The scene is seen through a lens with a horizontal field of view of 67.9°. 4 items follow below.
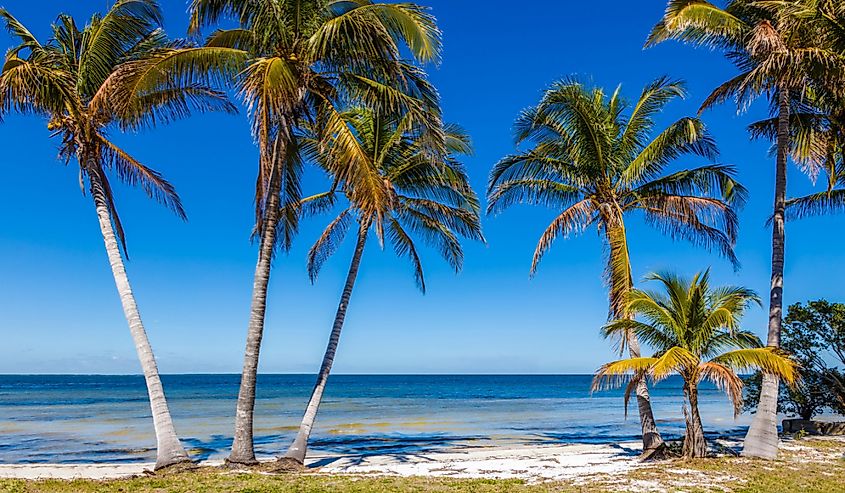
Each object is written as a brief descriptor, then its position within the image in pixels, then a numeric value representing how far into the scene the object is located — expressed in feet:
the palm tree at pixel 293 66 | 32.37
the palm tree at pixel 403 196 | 39.93
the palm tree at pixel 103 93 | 32.94
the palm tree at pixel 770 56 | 35.37
